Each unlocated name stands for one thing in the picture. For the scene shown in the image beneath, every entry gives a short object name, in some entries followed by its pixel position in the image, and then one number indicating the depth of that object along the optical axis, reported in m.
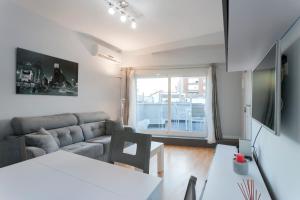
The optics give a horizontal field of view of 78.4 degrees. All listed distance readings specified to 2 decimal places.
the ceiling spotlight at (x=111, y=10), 2.83
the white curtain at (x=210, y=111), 4.75
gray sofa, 2.43
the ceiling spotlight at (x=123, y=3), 2.84
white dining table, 0.93
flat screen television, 1.08
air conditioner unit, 4.40
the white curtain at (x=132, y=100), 5.56
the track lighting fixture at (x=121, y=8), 2.86
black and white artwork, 2.87
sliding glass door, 5.24
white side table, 3.05
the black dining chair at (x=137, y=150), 1.44
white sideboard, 1.28
